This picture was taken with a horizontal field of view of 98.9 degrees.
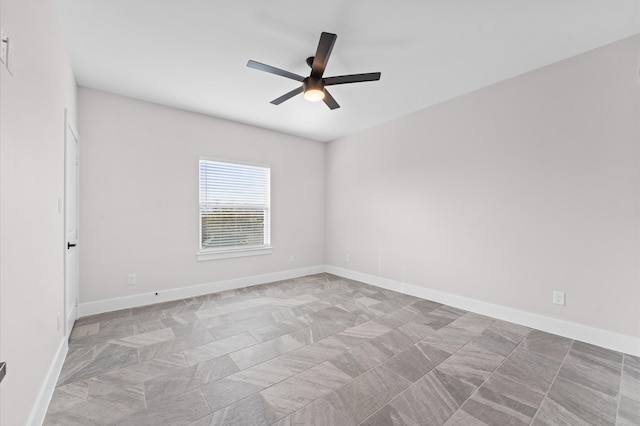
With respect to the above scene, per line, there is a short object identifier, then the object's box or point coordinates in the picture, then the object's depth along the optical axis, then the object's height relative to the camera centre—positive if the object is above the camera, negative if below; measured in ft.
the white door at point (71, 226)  7.75 -0.57
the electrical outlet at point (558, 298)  8.84 -2.78
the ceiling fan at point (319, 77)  6.88 +3.88
